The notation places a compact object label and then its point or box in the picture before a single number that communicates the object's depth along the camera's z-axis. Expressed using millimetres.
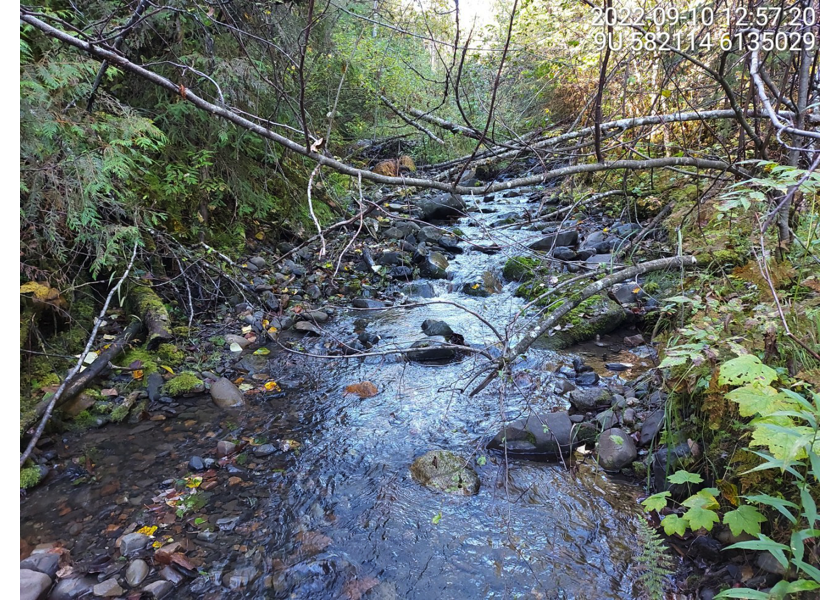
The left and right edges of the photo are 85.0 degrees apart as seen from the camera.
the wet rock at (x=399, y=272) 7395
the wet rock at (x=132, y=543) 2671
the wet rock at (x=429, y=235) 8587
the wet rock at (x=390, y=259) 7750
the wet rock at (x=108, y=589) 2410
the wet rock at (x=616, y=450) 3217
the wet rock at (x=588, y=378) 4379
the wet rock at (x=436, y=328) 5410
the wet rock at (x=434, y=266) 7441
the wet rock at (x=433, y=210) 9453
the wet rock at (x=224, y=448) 3581
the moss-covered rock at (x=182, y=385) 4223
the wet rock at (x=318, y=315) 5818
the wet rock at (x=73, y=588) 2393
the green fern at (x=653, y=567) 2355
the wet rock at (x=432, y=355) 5137
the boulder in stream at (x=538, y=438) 3527
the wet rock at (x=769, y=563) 2004
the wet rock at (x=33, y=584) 2314
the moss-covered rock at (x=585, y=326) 5223
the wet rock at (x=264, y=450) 3609
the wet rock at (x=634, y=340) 5016
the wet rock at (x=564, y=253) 6860
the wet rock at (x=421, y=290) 6895
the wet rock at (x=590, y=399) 3863
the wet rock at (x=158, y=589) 2436
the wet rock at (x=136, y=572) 2492
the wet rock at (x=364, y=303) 6350
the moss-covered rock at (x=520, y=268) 6879
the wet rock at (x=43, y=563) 2481
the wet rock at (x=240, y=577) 2543
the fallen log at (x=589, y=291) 3430
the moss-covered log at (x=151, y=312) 4633
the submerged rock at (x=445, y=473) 3223
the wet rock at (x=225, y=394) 4220
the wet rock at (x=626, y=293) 5641
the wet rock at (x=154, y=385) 4145
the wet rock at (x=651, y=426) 3210
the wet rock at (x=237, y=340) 5156
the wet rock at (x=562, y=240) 7309
